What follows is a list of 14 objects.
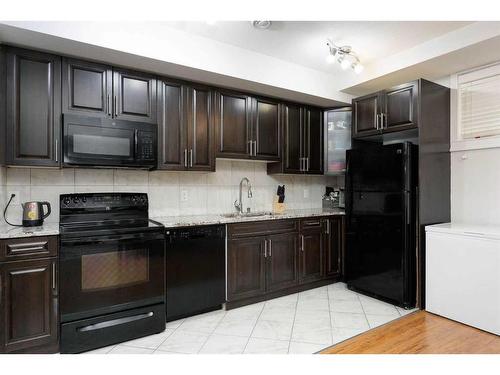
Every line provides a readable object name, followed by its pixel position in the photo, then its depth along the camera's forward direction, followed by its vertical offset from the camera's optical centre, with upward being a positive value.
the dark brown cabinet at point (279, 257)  2.87 -0.78
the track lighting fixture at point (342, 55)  2.68 +1.27
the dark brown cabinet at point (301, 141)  3.51 +0.57
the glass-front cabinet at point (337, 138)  3.74 +0.63
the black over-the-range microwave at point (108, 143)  2.29 +0.37
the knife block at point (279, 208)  3.56 -0.26
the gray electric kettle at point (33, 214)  2.20 -0.21
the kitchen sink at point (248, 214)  3.29 -0.32
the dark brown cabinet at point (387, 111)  2.89 +0.82
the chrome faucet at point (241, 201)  3.47 -0.17
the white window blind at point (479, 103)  2.77 +0.83
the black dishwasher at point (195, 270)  2.52 -0.76
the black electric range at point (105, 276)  2.07 -0.68
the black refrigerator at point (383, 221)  2.85 -0.37
